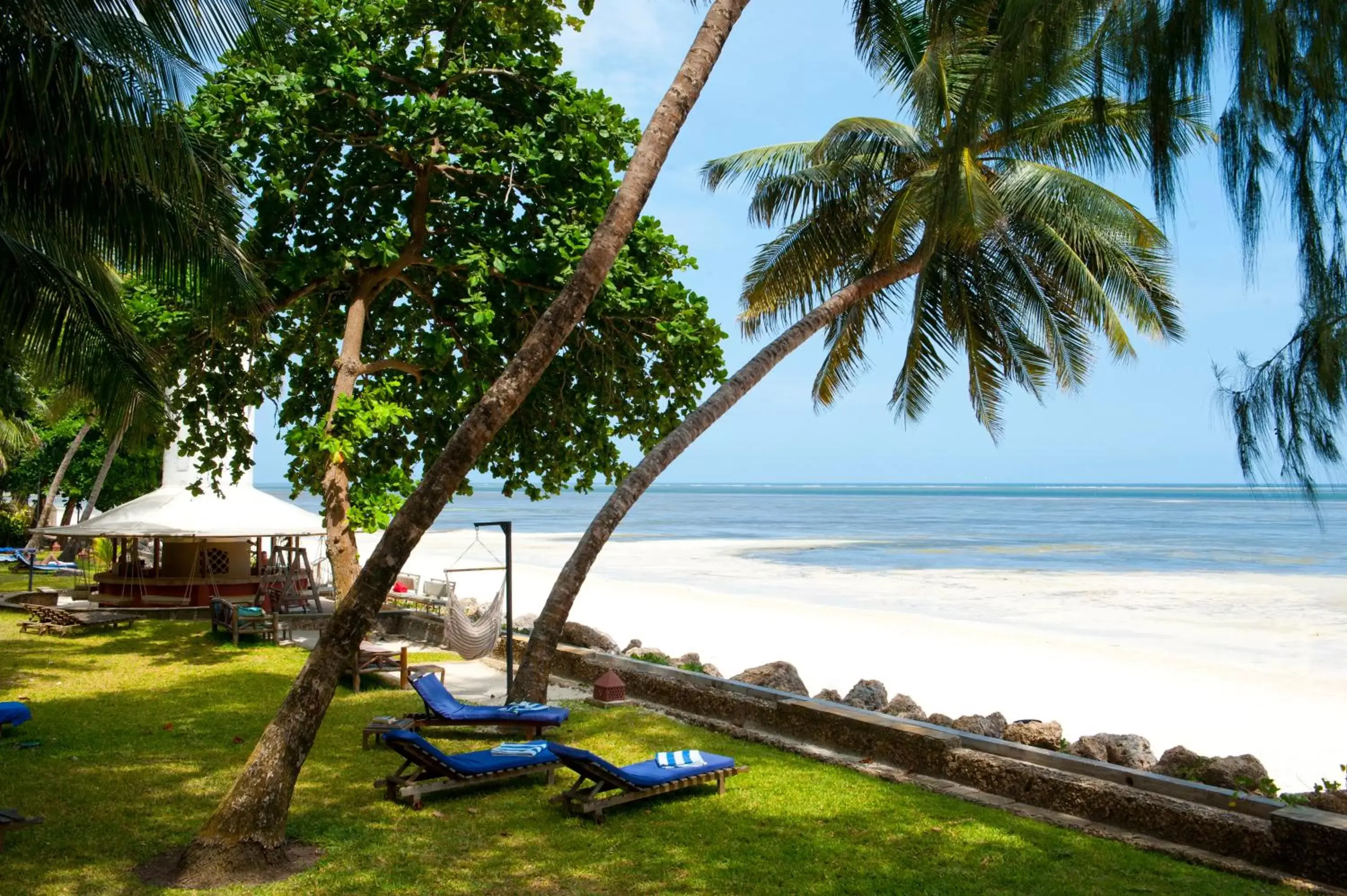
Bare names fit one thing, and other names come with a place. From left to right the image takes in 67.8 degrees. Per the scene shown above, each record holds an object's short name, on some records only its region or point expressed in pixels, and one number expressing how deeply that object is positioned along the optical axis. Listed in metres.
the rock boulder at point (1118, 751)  7.60
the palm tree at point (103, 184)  5.98
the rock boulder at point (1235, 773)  6.30
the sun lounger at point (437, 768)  6.42
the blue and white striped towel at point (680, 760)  6.69
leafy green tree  10.38
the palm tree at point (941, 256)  9.32
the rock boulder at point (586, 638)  12.16
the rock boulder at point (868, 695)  9.52
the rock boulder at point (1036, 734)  7.80
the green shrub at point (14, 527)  30.36
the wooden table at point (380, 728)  7.82
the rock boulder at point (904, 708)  9.11
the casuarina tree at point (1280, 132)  3.42
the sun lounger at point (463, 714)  8.16
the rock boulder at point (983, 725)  8.43
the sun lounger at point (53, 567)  22.05
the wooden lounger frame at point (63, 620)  13.68
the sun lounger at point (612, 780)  6.25
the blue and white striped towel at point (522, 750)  6.96
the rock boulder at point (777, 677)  10.05
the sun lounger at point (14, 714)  7.41
